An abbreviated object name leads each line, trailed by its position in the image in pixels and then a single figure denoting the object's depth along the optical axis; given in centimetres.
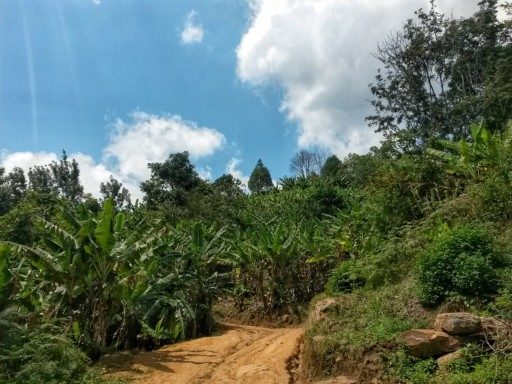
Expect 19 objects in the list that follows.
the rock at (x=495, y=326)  619
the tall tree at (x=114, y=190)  5488
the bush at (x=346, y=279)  1100
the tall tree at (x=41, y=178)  5041
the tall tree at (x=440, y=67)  2956
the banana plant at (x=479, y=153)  1215
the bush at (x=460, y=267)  724
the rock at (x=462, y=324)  640
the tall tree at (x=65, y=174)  5044
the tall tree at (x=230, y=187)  2753
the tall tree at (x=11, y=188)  4694
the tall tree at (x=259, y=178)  5316
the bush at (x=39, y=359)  795
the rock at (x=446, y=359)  623
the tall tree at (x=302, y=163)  6521
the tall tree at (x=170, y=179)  2997
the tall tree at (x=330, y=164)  5004
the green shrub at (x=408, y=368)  628
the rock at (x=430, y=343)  643
